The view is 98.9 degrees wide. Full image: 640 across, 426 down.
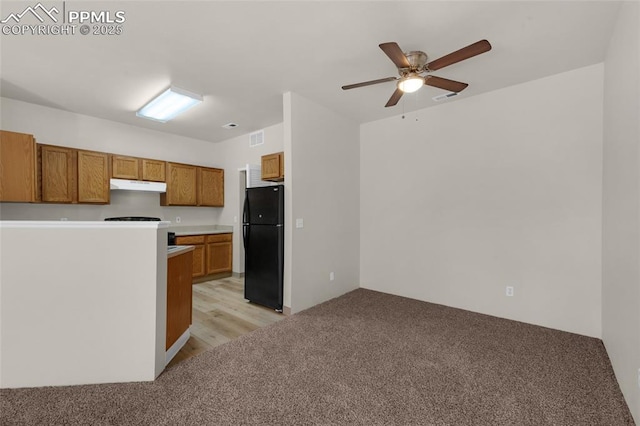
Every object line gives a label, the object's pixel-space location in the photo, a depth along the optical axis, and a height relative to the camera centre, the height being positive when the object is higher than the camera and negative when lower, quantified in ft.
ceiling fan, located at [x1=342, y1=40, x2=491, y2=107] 6.48 +3.85
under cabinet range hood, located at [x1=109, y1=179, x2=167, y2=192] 14.14 +1.33
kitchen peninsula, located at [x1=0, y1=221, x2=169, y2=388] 6.21 -2.17
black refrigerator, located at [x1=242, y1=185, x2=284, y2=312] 11.39 -1.50
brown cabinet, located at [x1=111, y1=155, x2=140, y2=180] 14.32 +2.28
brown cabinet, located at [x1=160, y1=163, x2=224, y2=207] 16.34 +1.51
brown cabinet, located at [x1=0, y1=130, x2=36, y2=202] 10.77 +1.72
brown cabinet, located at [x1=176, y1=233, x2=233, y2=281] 16.15 -2.66
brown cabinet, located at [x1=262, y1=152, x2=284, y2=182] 13.91 +2.25
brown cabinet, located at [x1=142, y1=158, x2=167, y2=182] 15.38 +2.30
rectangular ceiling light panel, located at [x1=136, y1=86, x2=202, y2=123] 10.82 +4.56
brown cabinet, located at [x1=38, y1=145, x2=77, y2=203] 12.16 +1.67
